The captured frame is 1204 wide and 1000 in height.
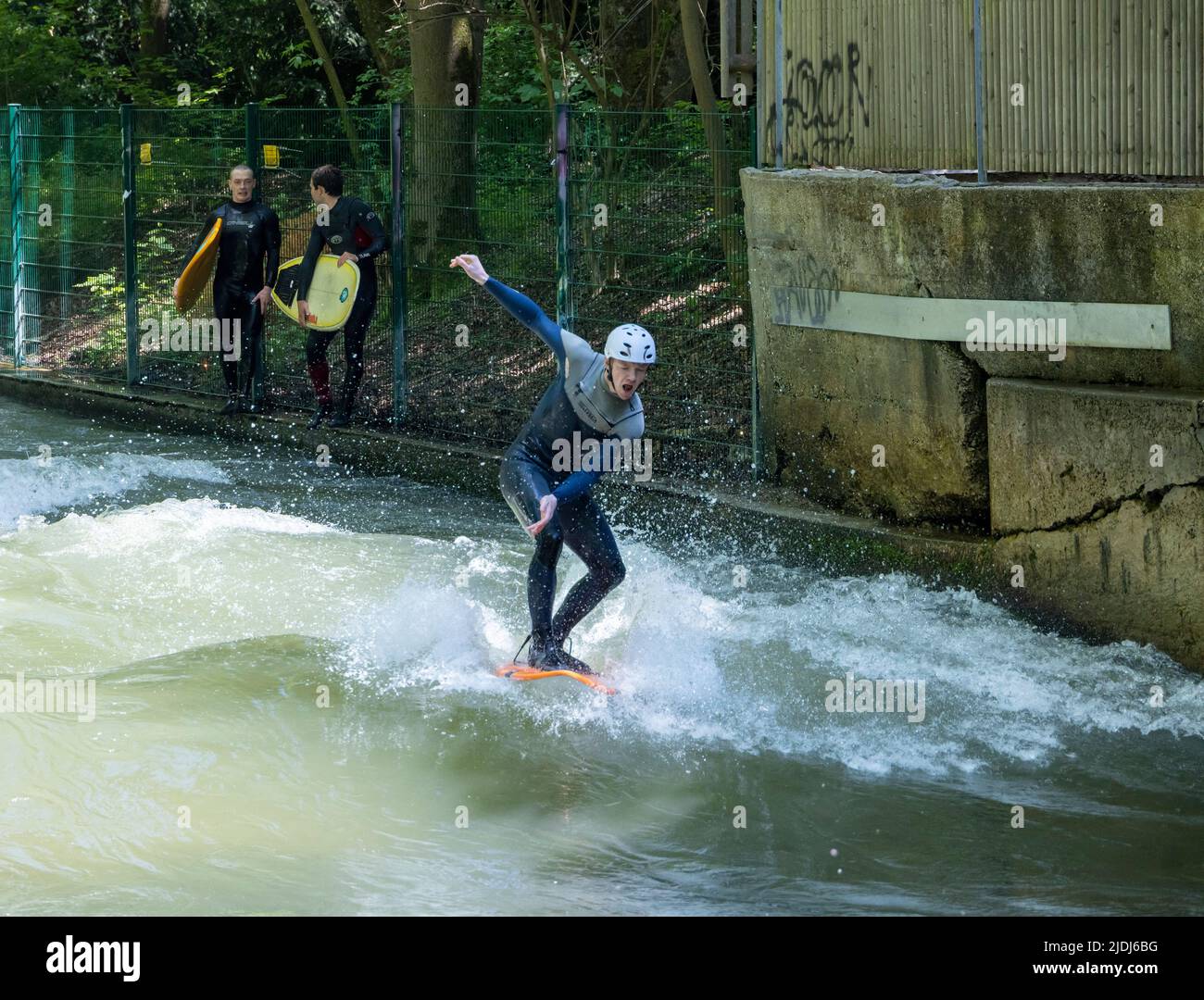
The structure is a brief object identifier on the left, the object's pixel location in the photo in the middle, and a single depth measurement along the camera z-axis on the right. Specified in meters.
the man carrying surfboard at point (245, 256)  14.34
